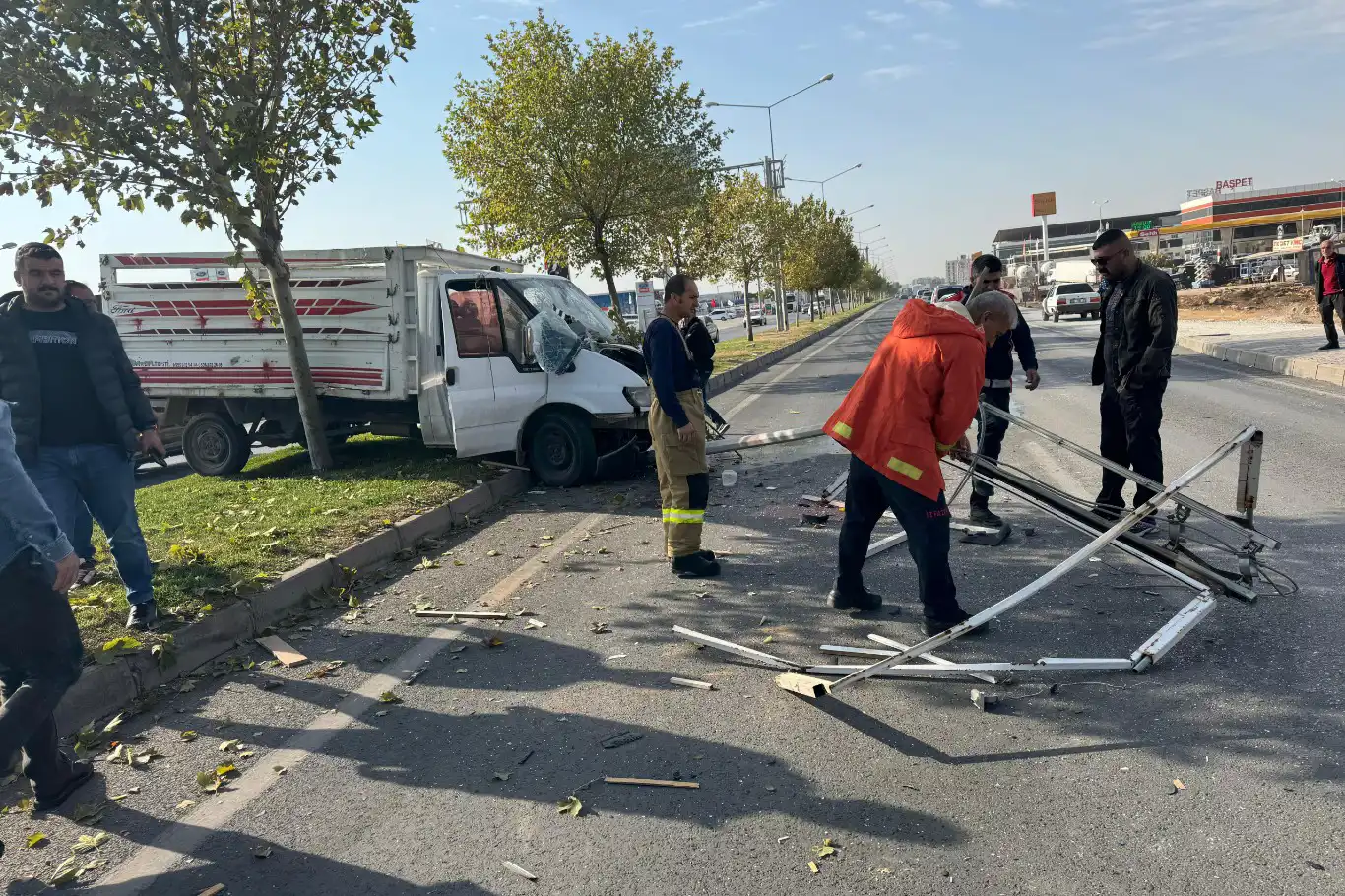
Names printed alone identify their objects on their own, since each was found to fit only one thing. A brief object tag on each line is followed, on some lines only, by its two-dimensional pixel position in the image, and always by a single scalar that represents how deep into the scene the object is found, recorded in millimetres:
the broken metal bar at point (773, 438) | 6280
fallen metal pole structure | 3832
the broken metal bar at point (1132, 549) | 4656
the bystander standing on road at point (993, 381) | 6496
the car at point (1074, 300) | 40750
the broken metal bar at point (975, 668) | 3898
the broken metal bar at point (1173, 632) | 3988
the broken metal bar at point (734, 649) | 4328
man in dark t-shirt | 4762
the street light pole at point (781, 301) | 42247
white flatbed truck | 9008
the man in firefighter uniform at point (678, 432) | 5926
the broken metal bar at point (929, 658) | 4062
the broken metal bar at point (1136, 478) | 4730
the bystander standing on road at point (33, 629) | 3209
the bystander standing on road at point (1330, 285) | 15711
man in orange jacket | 4320
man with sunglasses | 5926
